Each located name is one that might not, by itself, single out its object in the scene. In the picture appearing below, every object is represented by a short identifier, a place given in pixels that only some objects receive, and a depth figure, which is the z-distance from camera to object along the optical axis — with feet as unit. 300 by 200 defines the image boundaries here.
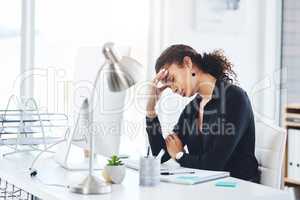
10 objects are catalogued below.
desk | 8.64
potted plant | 9.26
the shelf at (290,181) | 14.82
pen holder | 9.23
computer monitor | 9.71
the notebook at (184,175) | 9.47
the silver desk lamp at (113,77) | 8.71
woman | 12.42
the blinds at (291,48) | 18.46
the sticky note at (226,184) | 9.32
